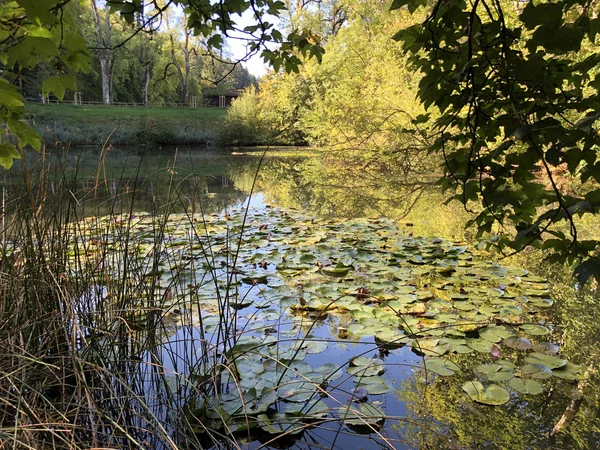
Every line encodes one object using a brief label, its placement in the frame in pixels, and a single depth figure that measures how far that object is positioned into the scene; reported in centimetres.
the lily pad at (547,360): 196
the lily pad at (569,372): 188
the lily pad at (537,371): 187
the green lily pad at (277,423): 155
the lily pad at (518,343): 213
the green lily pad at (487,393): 171
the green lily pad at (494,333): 222
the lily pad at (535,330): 230
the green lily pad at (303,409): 164
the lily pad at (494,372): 187
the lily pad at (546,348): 210
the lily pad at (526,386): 178
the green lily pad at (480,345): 210
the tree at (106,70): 2695
